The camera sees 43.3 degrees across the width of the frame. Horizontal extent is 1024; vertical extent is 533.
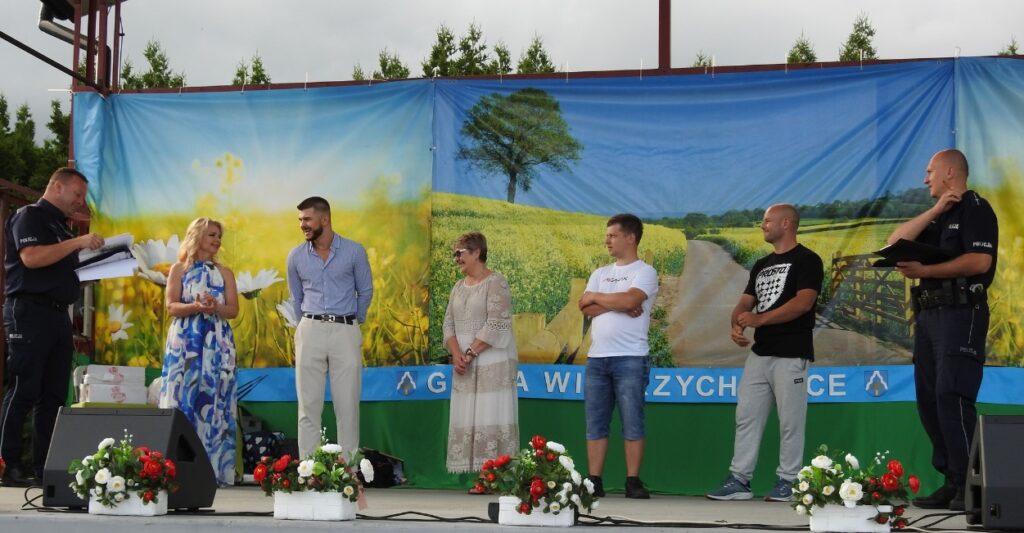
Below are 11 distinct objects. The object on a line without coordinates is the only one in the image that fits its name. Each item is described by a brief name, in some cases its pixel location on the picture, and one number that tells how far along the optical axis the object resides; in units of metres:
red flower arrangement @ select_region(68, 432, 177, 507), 4.38
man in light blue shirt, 6.52
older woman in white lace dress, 6.65
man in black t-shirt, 6.30
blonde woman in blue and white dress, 6.56
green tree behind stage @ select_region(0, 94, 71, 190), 15.99
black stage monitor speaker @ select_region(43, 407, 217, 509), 4.58
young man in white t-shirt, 6.42
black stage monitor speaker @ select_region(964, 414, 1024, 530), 4.11
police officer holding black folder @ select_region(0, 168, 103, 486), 6.17
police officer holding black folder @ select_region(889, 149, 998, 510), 5.32
